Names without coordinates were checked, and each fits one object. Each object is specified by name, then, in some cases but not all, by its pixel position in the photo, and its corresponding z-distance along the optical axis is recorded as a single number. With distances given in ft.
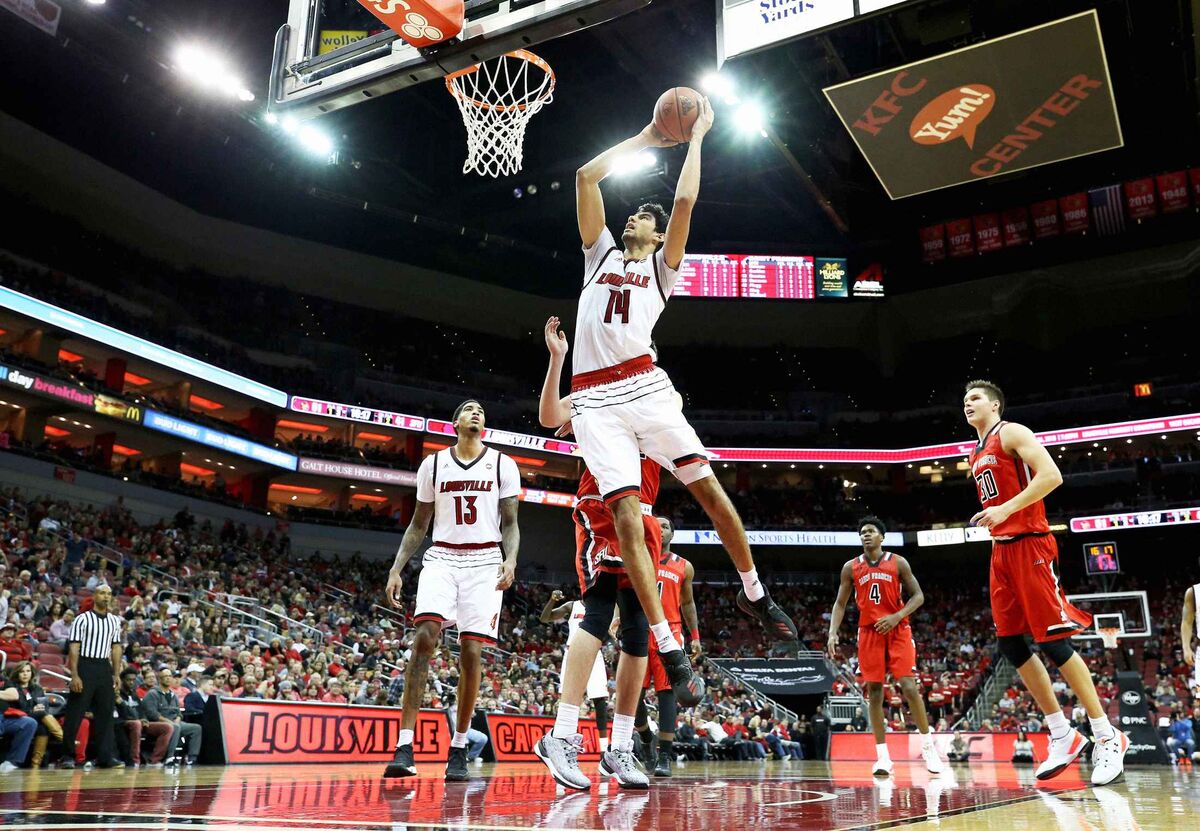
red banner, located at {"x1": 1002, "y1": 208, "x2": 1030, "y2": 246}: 106.63
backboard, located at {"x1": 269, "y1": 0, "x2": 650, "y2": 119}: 21.39
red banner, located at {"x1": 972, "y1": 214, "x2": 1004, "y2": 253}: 108.68
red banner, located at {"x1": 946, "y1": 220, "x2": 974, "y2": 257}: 110.93
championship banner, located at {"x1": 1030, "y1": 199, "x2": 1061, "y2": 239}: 105.29
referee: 28.68
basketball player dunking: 13.93
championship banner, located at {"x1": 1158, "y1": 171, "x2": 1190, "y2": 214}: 100.89
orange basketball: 14.57
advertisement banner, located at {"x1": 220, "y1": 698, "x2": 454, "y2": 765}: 28.91
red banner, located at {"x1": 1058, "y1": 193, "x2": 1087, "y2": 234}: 104.37
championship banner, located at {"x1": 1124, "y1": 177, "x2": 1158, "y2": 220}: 102.12
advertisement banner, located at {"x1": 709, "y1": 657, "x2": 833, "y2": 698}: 78.33
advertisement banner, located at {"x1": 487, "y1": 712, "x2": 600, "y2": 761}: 39.34
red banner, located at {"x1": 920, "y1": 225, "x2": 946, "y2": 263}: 114.21
